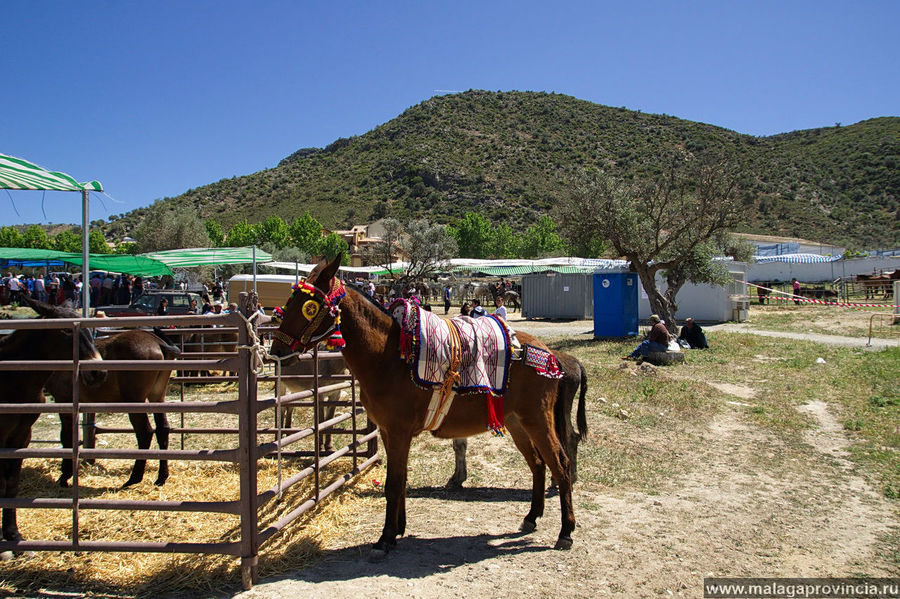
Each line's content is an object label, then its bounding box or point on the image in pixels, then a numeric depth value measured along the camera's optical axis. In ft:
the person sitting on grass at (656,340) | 48.19
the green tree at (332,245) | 215.92
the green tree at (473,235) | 235.40
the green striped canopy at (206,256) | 55.16
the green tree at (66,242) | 207.62
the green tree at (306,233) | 221.25
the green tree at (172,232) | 175.32
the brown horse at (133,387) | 21.26
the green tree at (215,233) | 216.13
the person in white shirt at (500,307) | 41.33
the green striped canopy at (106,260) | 59.52
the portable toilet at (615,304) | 69.51
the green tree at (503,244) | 238.48
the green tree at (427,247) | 167.73
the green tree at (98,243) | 193.88
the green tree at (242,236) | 215.10
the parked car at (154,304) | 61.00
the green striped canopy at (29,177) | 20.03
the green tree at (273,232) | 222.07
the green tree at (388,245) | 183.73
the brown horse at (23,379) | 14.92
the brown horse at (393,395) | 13.74
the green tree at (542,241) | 236.92
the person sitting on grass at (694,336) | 57.77
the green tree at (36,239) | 208.23
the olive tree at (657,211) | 64.03
